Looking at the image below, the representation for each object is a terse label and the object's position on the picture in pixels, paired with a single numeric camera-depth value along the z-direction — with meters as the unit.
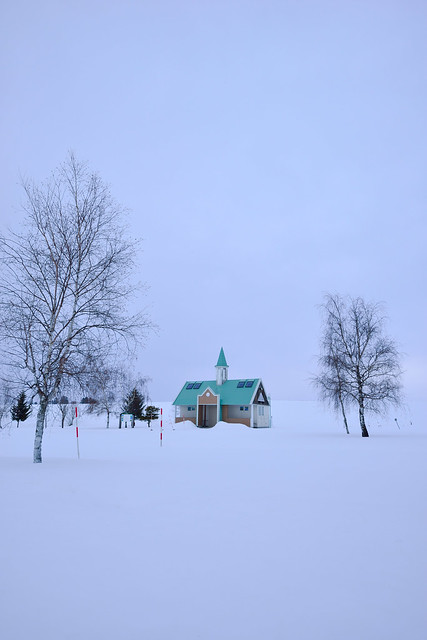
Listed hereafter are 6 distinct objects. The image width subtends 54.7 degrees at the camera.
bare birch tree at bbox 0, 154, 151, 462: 15.37
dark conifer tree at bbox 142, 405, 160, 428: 58.45
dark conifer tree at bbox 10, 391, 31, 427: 58.59
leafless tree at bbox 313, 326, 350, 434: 33.38
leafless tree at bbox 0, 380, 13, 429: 15.25
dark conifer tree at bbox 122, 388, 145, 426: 61.47
